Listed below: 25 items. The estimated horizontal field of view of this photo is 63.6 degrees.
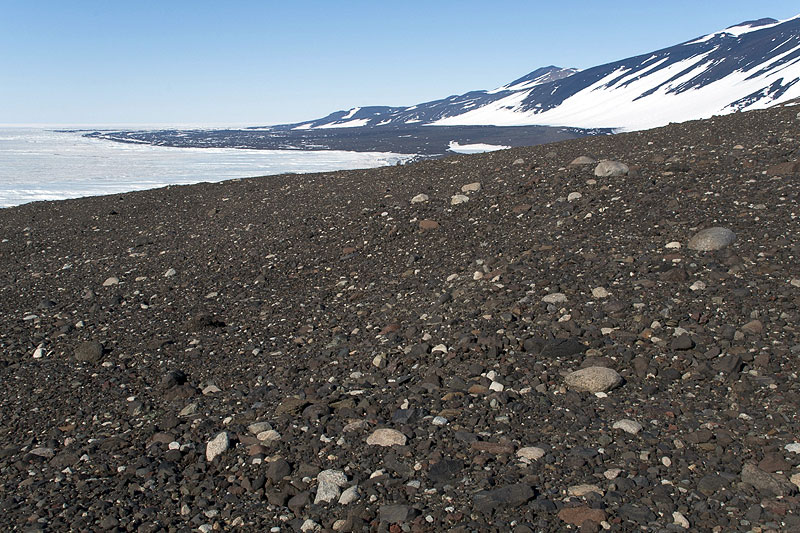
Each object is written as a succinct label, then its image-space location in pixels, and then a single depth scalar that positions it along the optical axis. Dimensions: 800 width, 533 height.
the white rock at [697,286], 4.41
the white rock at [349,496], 2.74
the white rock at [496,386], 3.59
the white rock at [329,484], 2.77
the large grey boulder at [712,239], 4.97
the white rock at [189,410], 3.68
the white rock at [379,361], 4.07
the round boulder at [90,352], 4.55
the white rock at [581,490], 2.65
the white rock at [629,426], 3.06
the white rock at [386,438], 3.15
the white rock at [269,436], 3.28
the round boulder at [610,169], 7.31
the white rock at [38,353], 4.70
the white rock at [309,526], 2.59
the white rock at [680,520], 2.42
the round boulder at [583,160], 8.10
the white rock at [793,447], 2.79
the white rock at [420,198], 7.71
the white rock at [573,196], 6.78
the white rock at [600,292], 4.54
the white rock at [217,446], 3.19
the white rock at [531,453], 2.93
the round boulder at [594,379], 3.47
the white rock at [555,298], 4.54
